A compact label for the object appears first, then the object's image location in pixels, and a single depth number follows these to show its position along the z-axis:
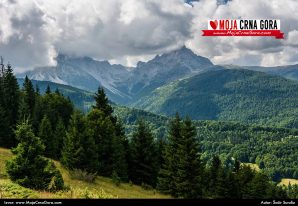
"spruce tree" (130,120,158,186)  64.00
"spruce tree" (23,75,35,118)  83.57
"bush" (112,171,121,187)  47.19
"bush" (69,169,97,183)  42.06
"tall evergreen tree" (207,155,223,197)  78.91
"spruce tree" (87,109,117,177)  56.47
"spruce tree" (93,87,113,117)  65.62
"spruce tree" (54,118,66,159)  68.69
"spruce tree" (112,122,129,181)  56.92
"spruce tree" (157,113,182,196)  52.96
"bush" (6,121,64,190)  29.14
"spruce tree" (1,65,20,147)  80.12
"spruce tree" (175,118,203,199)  50.75
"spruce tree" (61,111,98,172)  48.81
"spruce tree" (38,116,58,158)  67.12
